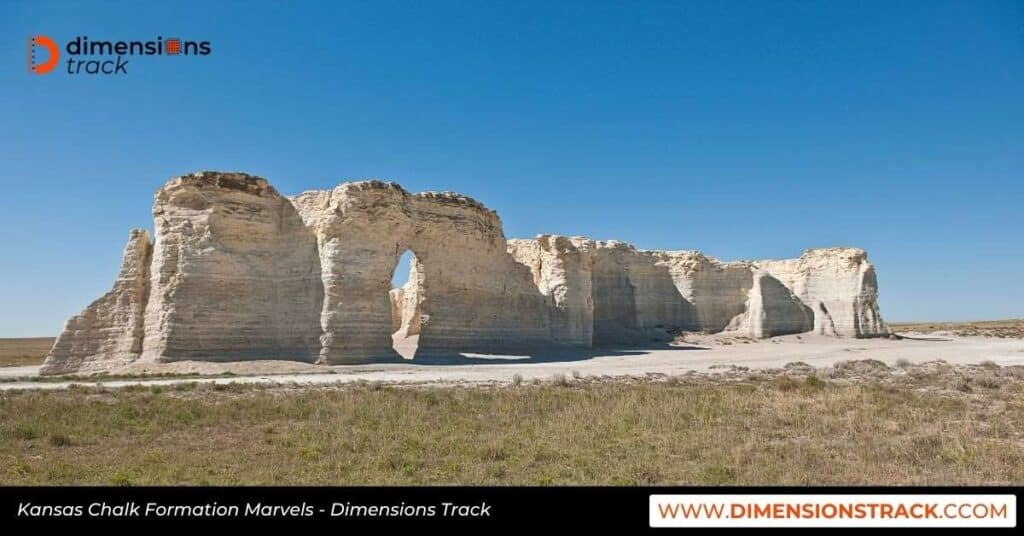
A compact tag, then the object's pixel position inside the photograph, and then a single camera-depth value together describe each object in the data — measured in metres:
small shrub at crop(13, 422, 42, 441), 11.14
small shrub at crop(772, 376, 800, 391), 17.11
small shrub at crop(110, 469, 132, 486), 7.89
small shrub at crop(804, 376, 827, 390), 16.92
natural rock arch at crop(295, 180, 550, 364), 28.09
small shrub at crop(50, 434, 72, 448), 10.70
